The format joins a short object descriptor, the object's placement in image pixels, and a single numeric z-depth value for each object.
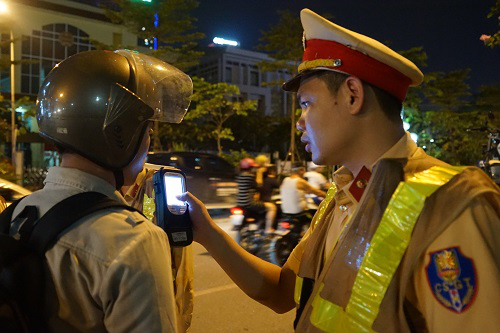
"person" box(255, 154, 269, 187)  7.65
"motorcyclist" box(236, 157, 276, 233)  7.24
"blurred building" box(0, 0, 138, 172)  28.11
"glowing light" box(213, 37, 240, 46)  67.38
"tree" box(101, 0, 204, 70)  18.16
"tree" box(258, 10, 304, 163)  20.02
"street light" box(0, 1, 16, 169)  13.60
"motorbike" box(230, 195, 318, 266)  6.67
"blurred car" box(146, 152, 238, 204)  11.68
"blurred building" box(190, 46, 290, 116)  54.59
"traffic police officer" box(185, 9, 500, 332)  1.01
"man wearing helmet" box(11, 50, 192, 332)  1.05
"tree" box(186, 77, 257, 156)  22.64
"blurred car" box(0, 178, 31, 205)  4.48
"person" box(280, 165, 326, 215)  6.80
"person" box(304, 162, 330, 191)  8.37
